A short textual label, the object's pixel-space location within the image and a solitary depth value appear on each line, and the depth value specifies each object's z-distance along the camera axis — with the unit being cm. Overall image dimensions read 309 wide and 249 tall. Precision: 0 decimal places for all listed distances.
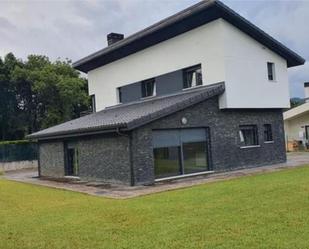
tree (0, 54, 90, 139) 2572
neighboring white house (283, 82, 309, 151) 2170
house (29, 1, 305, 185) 1045
